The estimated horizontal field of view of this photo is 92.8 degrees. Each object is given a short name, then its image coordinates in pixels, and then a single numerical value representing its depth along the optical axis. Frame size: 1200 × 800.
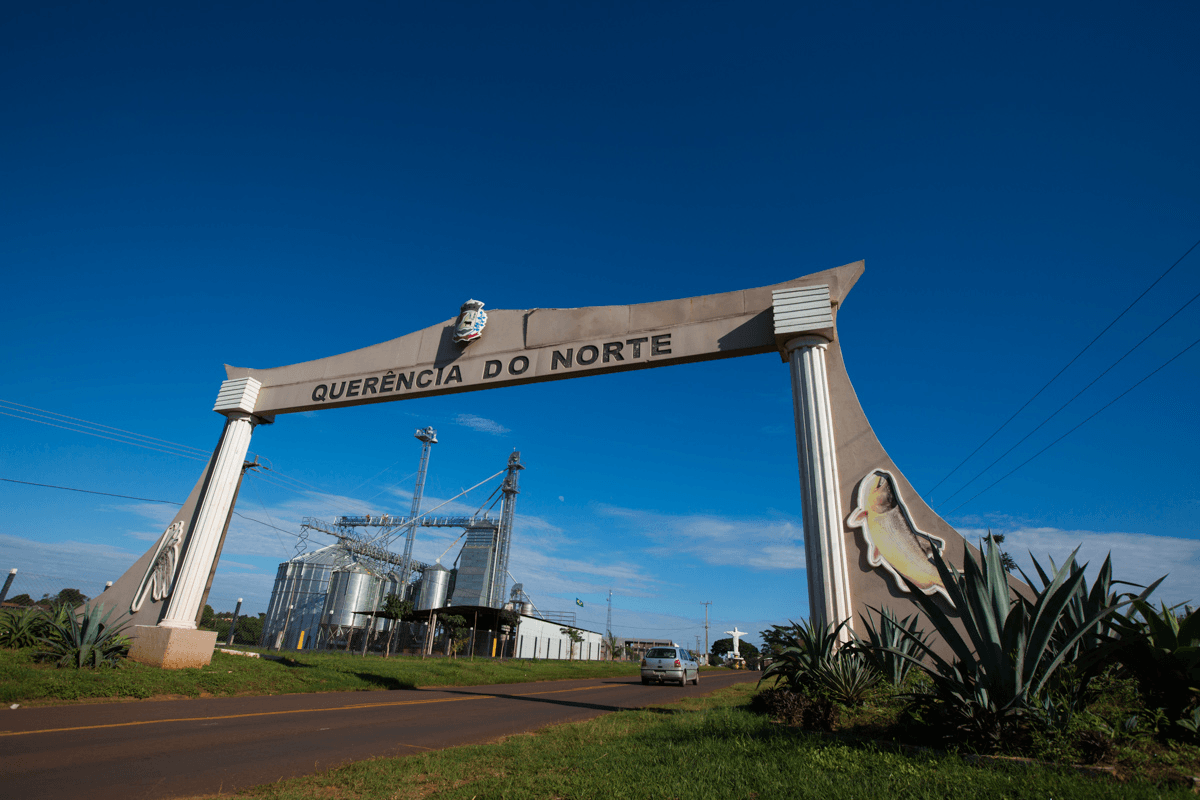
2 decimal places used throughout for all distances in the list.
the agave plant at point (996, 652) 4.26
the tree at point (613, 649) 64.56
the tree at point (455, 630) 33.38
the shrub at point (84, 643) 10.65
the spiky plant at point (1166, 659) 4.18
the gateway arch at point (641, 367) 8.24
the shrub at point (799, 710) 6.03
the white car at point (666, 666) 19.89
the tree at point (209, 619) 68.80
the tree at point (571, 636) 53.97
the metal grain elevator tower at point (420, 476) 53.72
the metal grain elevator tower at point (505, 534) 53.22
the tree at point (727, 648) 89.25
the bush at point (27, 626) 11.24
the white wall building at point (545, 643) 46.78
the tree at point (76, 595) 31.91
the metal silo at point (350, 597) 46.34
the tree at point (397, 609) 29.74
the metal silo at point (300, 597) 47.66
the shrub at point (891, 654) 6.68
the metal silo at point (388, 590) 48.31
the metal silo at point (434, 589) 52.94
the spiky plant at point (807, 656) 7.00
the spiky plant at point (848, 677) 6.41
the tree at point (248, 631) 79.84
